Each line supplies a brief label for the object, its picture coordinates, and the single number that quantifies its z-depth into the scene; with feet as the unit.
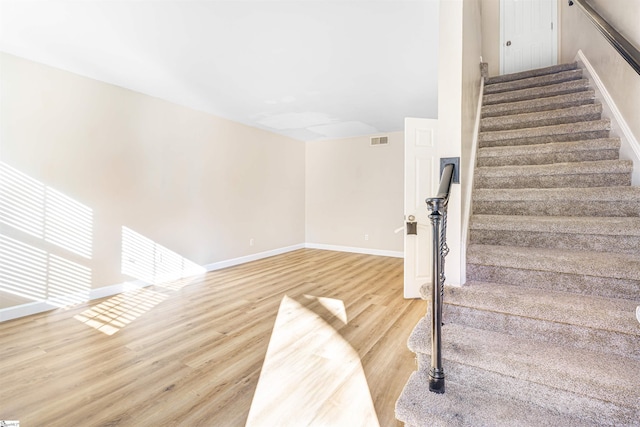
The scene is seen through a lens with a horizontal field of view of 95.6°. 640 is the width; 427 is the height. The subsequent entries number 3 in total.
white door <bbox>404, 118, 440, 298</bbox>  11.30
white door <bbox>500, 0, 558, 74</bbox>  14.32
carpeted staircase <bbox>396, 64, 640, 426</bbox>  4.01
